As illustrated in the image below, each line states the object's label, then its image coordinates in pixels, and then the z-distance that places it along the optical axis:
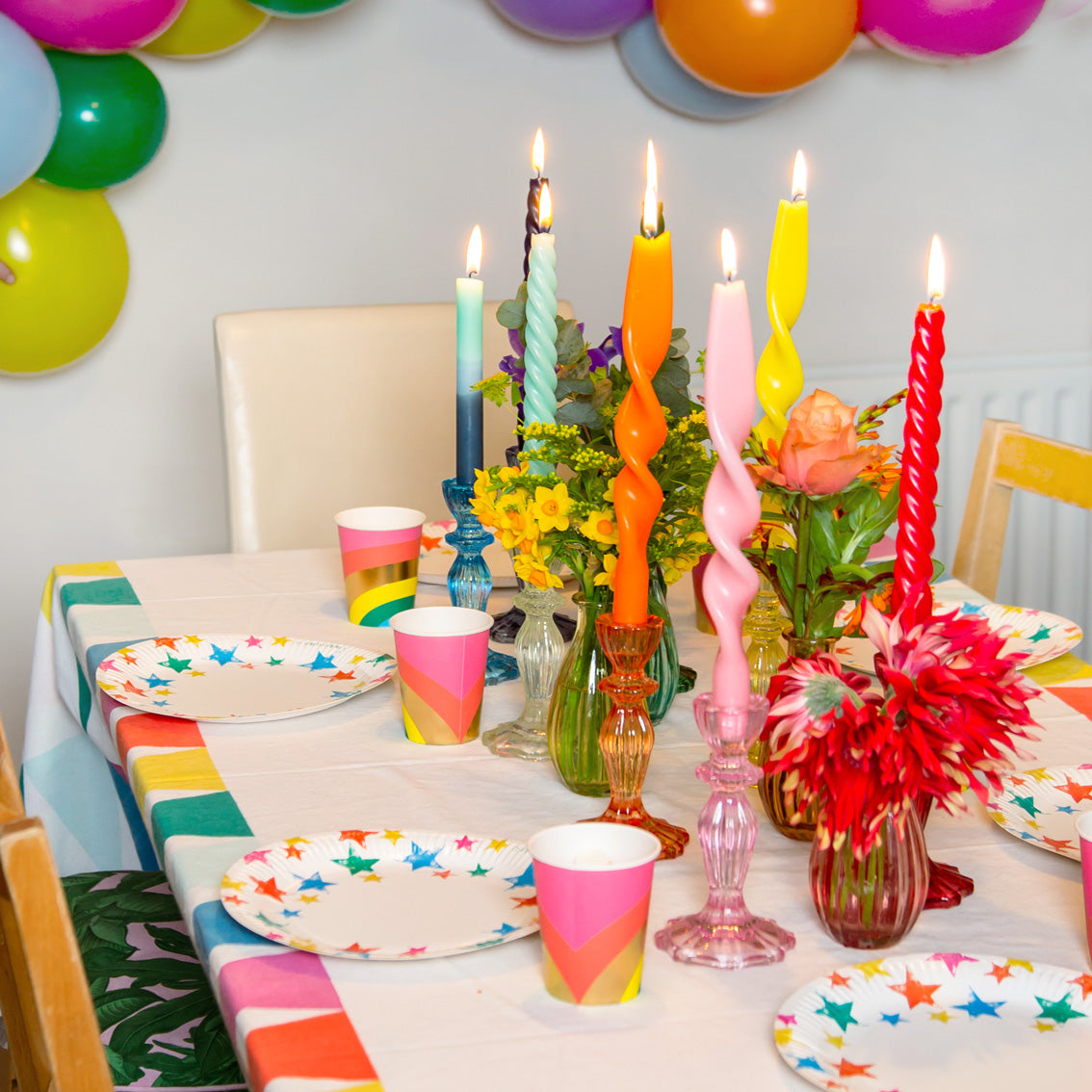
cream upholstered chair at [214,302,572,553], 2.81
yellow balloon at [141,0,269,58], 3.13
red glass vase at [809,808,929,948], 1.46
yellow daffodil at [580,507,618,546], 1.65
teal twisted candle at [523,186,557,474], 1.72
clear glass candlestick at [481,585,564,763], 1.80
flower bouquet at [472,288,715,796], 1.68
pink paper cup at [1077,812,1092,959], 1.45
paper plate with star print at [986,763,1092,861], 1.61
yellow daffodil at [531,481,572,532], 1.68
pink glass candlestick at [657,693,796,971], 1.45
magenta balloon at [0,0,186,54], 2.81
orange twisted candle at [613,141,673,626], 1.48
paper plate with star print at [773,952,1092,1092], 1.36
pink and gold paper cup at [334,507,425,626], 2.07
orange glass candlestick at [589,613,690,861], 1.55
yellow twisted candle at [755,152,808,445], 1.49
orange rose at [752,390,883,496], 1.52
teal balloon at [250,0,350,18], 3.06
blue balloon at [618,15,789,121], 3.49
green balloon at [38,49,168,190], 3.00
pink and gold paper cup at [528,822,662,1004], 1.39
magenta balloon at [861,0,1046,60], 3.34
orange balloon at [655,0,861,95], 3.14
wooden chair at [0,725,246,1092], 1.36
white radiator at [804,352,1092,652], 3.99
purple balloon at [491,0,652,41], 3.27
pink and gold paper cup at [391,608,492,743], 1.77
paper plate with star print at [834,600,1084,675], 1.97
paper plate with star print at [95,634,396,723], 1.87
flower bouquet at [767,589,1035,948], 1.44
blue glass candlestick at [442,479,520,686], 1.96
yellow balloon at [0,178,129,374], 3.02
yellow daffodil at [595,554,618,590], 1.66
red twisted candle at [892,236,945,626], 1.44
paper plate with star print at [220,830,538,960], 1.48
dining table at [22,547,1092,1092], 1.37
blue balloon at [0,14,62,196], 2.72
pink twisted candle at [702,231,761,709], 1.39
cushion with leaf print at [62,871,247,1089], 1.75
